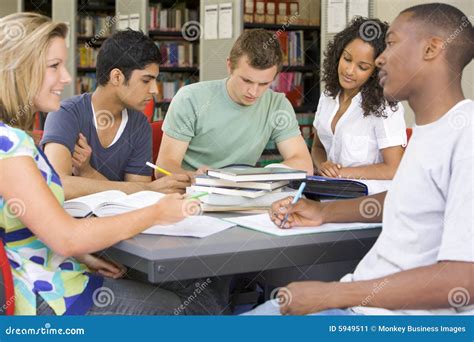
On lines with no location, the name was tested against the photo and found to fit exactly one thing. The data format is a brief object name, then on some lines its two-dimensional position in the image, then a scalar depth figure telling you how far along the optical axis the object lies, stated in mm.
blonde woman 1457
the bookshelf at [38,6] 8227
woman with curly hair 2961
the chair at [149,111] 4477
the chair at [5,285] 1400
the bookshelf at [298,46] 6352
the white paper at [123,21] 7181
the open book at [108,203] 1792
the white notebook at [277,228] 1703
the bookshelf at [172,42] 7238
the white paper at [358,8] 5586
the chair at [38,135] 2740
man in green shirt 2893
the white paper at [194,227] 1653
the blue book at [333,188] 2164
